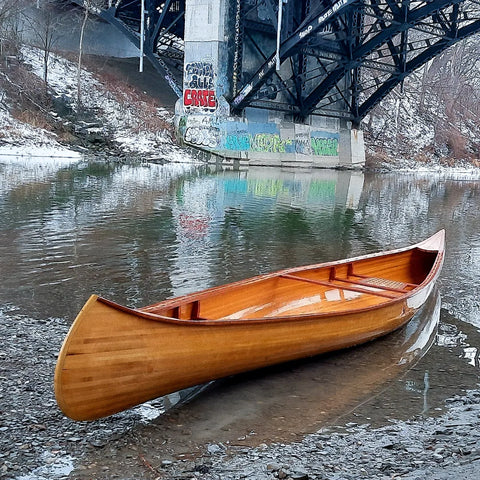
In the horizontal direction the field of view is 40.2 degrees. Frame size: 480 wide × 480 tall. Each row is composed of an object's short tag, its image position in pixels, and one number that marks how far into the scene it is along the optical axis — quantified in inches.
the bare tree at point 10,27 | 1390.3
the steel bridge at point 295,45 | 1117.7
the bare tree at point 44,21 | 1496.1
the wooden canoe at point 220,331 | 156.2
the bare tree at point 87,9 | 1403.8
